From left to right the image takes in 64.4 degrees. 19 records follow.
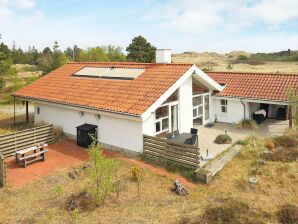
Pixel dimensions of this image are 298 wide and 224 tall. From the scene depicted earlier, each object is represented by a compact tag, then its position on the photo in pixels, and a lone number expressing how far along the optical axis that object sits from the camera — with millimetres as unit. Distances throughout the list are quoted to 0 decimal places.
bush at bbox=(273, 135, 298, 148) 13261
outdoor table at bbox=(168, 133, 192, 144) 12506
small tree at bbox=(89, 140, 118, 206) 8566
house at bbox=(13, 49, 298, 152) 12679
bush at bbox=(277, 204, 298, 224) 7800
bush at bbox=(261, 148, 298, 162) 11812
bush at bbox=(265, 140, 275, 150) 13012
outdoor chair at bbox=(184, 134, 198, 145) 12549
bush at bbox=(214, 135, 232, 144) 13973
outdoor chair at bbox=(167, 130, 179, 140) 13095
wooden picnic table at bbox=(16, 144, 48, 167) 11534
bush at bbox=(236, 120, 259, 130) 16573
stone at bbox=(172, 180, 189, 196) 9397
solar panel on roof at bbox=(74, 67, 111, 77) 17345
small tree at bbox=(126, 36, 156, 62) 45802
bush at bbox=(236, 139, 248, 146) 13700
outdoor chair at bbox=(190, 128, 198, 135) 13816
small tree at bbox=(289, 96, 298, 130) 14433
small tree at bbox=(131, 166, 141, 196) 10134
